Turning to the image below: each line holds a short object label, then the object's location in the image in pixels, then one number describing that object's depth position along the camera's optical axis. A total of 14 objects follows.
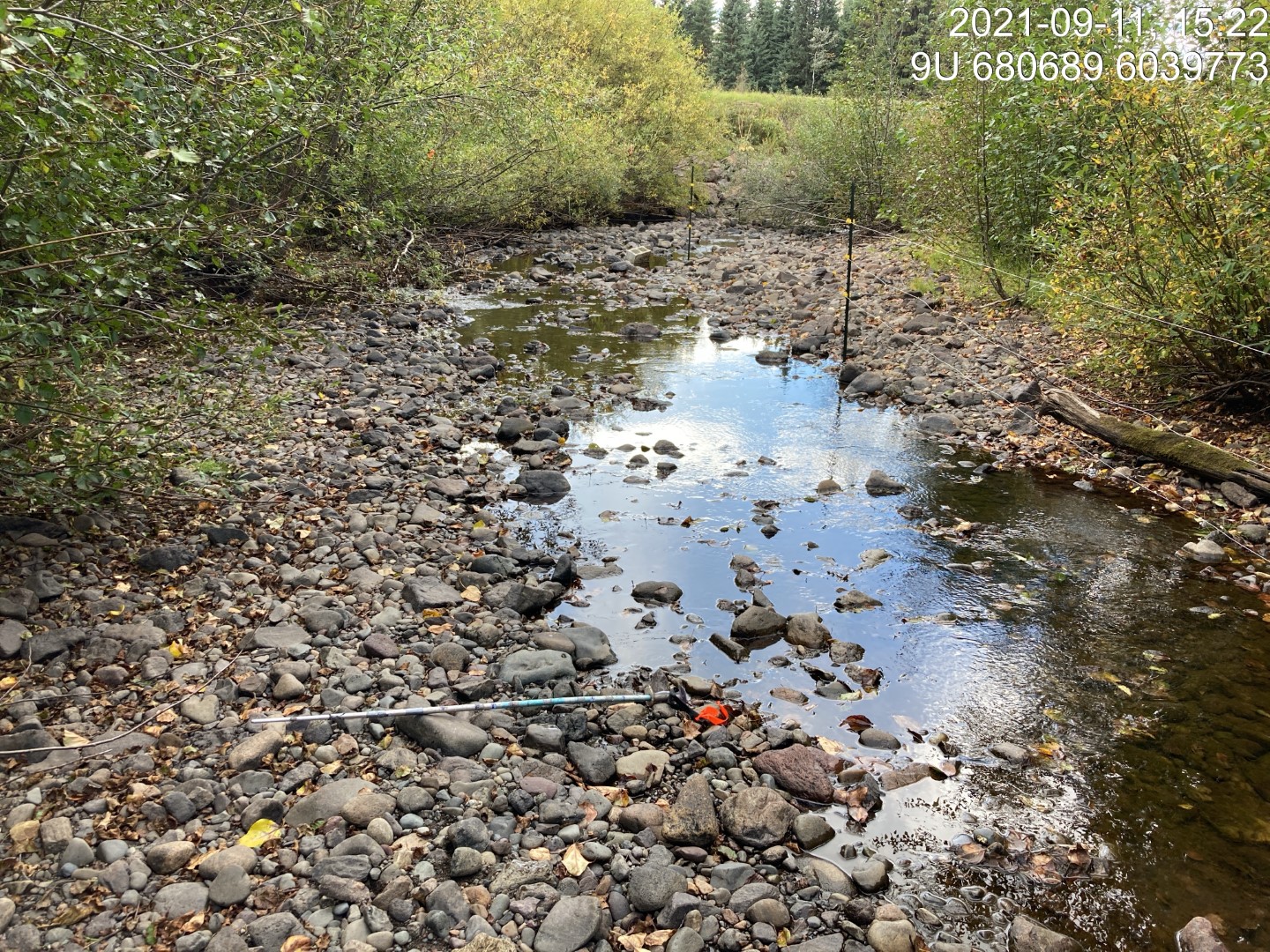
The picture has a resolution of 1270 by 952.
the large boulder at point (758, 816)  3.60
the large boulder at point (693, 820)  3.55
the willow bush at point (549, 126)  11.78
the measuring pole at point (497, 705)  3.97
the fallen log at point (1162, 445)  6.65
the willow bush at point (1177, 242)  6.52
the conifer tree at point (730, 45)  50.97
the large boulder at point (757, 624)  5.26
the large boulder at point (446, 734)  3.93
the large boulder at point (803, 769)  3.93
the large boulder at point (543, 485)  7.20
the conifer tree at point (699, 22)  51.59
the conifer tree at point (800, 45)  47.03
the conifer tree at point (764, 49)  49.94
